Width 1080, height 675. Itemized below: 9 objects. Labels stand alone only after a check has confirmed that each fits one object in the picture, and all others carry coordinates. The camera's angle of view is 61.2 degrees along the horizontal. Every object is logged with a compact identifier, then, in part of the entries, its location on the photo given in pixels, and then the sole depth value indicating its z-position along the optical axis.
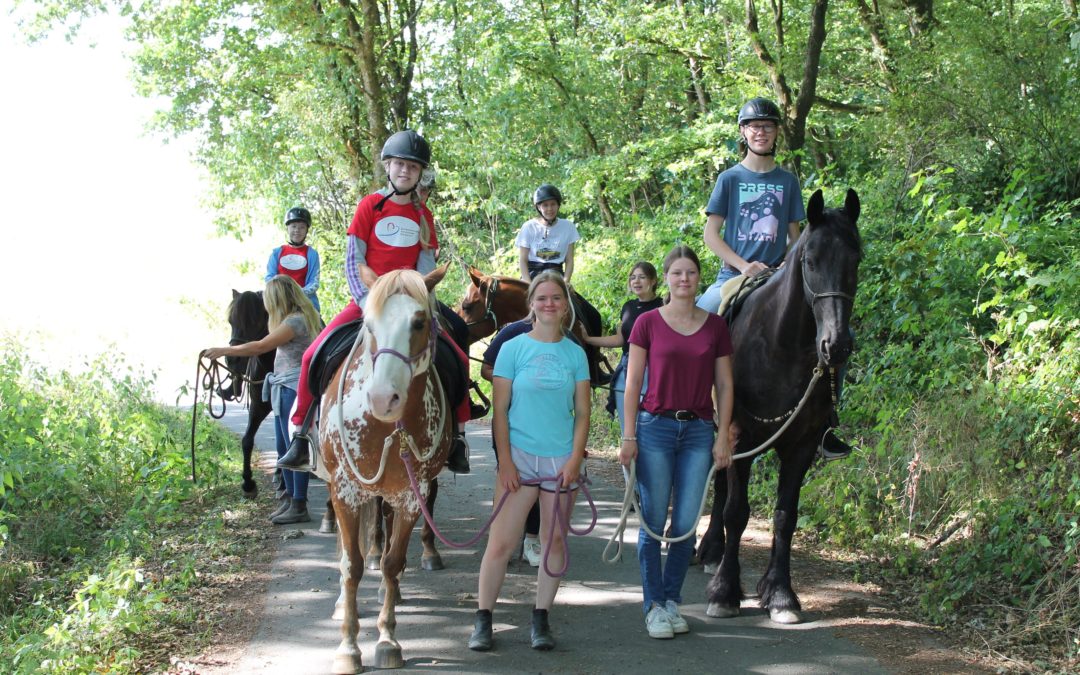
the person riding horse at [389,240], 5.93
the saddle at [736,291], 6.08
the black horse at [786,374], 5.08
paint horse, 4.66
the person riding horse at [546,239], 8.95
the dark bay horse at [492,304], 8.48
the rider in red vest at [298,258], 10.51
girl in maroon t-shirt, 5.12
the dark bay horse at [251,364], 9.35
